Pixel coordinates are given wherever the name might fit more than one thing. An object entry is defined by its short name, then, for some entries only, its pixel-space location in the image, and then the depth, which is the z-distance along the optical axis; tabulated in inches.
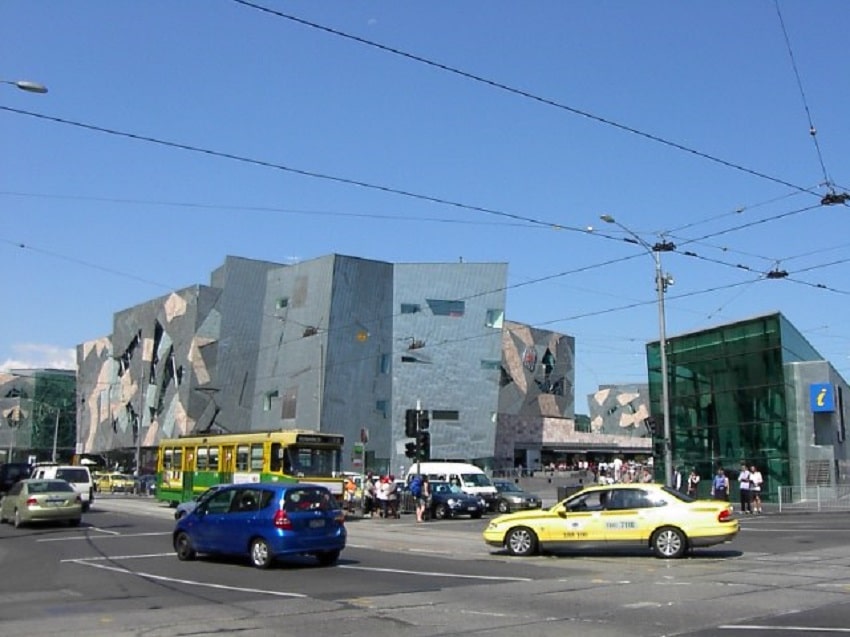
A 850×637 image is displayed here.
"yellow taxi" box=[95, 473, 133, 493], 2491.4
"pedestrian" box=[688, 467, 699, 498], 1473.9
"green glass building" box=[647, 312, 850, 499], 1616.6
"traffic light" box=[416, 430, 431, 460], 1229.1
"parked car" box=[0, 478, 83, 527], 1063.0
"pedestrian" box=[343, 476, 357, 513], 1460.4
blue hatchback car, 633.0
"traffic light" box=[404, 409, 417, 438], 1229.1
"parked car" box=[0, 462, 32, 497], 1758.1
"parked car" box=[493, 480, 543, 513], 1454.2
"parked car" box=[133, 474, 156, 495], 2303.8
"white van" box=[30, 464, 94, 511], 1439.5
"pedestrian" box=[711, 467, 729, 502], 1366.9
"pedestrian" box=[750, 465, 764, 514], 1312.7
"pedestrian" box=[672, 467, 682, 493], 1531.1
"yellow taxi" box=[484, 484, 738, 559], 677.9
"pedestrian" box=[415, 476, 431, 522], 1280.8
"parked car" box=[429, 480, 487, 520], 1339.8
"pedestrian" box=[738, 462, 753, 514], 1315.2
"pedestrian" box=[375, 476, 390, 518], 1358.3
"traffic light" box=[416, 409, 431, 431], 1229.1
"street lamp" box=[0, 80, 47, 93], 585.0
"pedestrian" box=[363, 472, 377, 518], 1397.6
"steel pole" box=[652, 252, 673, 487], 1215.6
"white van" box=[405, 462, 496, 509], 1492.4
